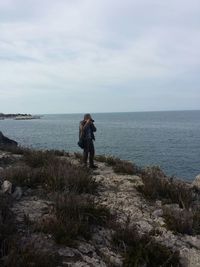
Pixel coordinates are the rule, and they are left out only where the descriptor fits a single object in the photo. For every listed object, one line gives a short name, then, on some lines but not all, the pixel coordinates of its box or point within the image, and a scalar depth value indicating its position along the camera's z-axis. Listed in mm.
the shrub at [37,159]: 6212
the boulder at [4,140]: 11346
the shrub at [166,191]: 4860
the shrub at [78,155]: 8169
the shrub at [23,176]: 4818
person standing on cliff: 7085
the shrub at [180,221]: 3957
